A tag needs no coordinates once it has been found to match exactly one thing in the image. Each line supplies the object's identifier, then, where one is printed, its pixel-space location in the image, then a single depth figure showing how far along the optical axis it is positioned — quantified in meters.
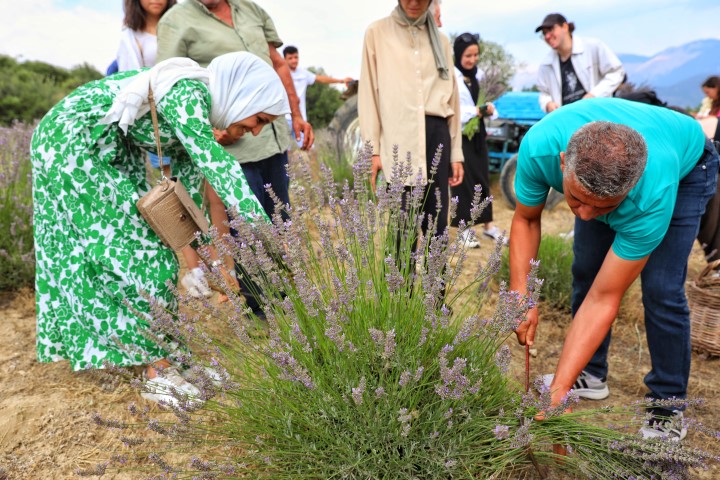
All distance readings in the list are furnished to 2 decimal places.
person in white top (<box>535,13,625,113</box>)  4.63
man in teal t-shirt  1.54
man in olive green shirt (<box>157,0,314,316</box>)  2.76
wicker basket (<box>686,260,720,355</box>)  3.01
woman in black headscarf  5.00
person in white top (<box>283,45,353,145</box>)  7.20
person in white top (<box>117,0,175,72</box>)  3.29
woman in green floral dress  2.11
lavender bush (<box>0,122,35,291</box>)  3.28
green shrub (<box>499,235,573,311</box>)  3.53
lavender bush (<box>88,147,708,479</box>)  1.50
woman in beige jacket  2.88
